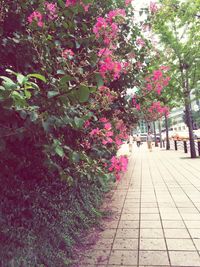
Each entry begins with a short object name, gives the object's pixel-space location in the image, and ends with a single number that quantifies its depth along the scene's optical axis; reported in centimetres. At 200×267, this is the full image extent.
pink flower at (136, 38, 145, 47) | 452
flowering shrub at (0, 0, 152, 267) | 193
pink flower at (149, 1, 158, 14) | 458
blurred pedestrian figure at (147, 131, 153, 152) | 2027
